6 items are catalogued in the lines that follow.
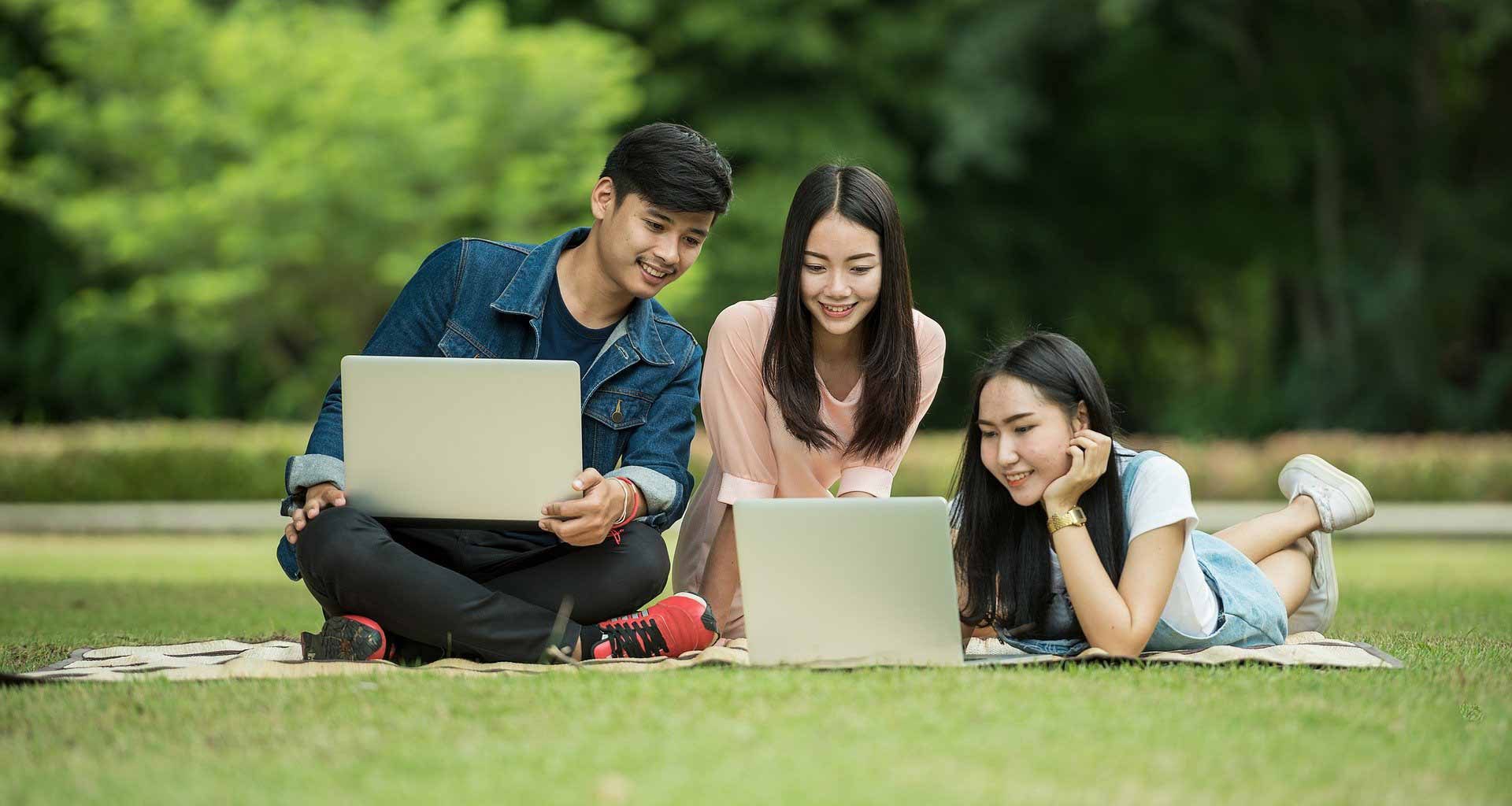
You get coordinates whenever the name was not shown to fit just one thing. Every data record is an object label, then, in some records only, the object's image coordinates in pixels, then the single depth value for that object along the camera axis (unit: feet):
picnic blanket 24.81
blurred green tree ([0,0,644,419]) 109.91
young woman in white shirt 25.66
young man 25.82
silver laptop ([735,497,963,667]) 24.35
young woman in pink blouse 29.04
